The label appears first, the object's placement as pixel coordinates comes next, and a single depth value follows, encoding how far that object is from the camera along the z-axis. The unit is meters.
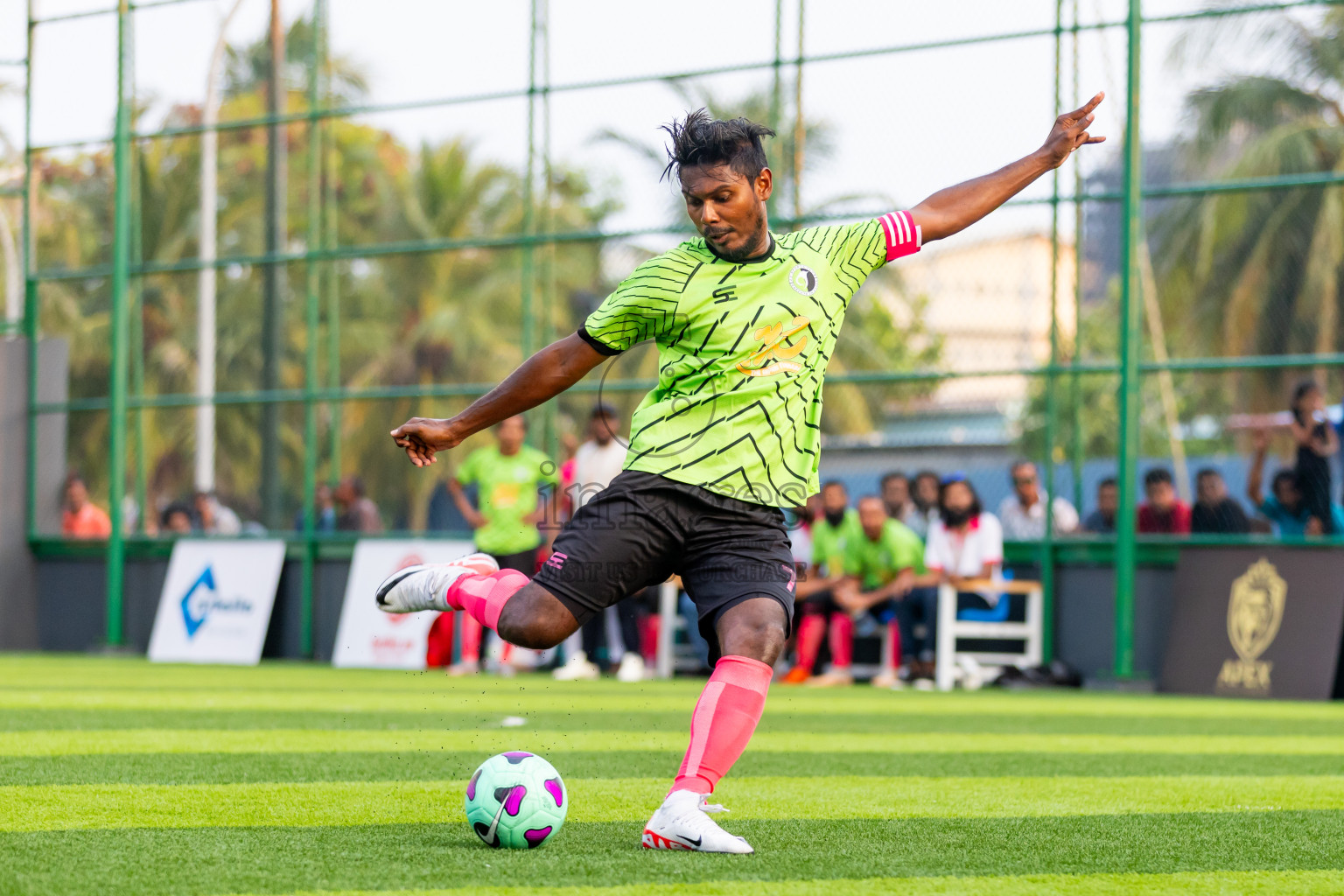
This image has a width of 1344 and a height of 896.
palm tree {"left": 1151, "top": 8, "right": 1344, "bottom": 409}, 22.14
